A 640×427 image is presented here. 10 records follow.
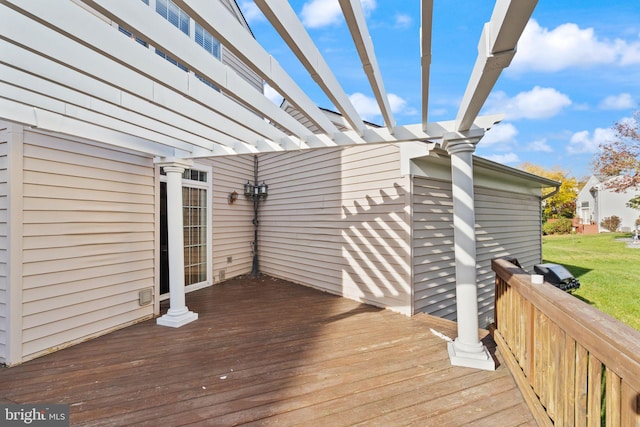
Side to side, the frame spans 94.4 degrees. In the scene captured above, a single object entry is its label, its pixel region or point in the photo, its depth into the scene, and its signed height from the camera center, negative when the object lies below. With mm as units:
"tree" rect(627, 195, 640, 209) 15205 +470
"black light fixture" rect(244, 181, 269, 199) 6328 +528
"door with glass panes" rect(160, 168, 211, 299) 5082 -220
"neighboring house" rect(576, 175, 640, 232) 20555 +363
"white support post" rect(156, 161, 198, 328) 3703 -289
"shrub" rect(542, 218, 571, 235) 19219 -941
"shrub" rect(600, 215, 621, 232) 19859 -743
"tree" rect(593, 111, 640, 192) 13102 +2572
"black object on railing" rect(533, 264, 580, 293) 4848 -1067
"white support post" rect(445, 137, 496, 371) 2635 -351
